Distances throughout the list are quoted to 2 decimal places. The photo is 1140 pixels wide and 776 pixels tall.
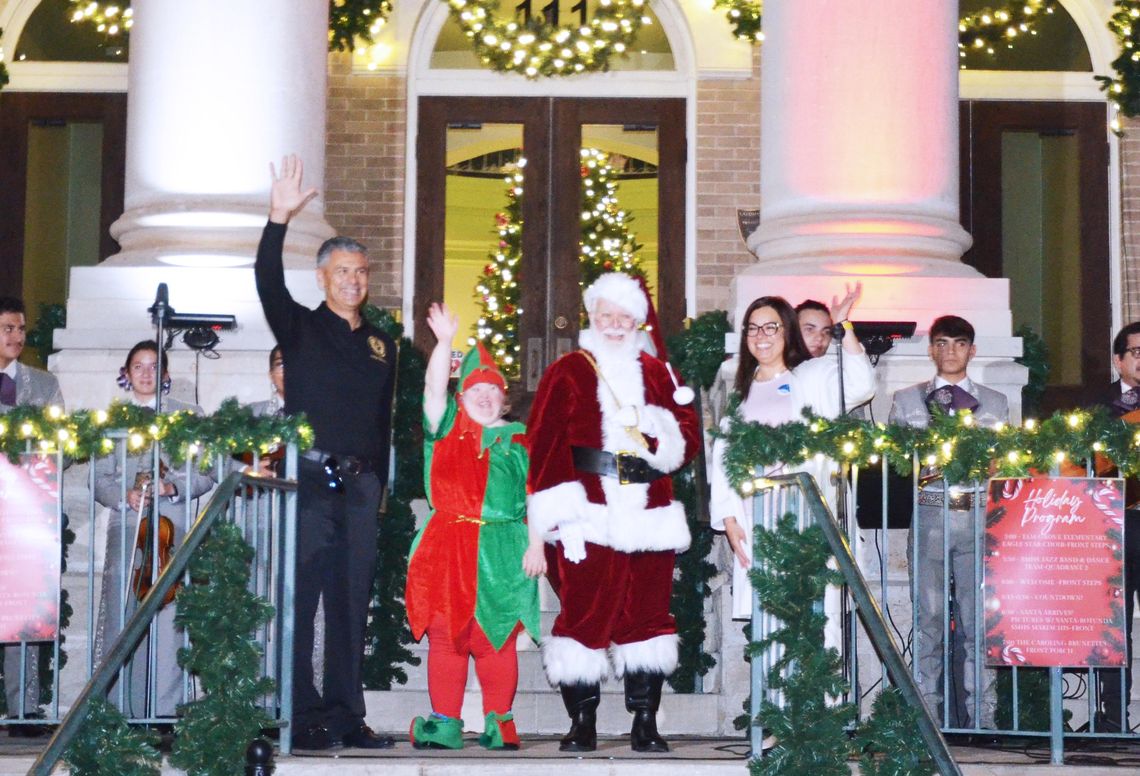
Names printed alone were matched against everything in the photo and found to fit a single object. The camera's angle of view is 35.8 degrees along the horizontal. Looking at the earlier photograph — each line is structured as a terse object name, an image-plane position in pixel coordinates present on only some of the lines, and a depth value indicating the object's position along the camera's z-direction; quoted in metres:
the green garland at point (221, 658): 5.69
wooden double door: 13.30
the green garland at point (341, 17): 12.69
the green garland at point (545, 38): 12.90
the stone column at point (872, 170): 8.96
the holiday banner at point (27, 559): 6.29
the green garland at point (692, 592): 8.16
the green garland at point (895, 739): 5.55
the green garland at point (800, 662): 5.71
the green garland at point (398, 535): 7.97
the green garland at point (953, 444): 6.28
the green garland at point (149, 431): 6.34
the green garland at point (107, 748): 5.50
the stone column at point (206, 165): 8.87
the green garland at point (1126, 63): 12.64
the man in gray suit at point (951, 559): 7.26
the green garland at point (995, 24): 13.31
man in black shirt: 6.54
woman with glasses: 6.89
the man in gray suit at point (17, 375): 8.01
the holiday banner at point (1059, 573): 6.19
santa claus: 6.48
